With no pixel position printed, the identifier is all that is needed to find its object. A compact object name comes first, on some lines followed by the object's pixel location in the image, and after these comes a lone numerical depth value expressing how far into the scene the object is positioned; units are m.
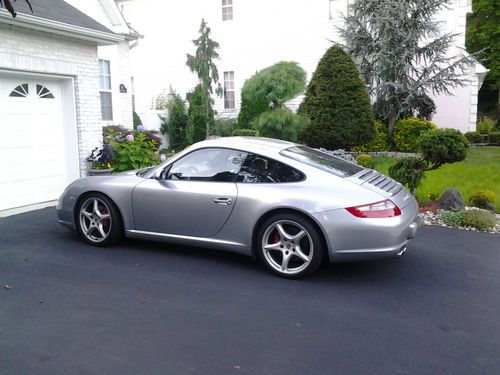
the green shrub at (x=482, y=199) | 8.09
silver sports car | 4.62
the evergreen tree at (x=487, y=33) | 29.19
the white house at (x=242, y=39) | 18.11
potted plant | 9.18
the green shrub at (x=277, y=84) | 13.62
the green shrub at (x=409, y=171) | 8.07
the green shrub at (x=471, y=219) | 7.00
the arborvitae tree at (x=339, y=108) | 13.80
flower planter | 8.98
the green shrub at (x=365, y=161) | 11.37
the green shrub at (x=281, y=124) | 12.59
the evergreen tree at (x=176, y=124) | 18.17
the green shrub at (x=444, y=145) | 7.56
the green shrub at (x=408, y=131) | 15.34
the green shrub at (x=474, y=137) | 17.84
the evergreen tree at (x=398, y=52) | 15.66
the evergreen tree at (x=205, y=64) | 16.55
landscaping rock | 7.72
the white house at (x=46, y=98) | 7.89
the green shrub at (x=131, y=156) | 9.48
